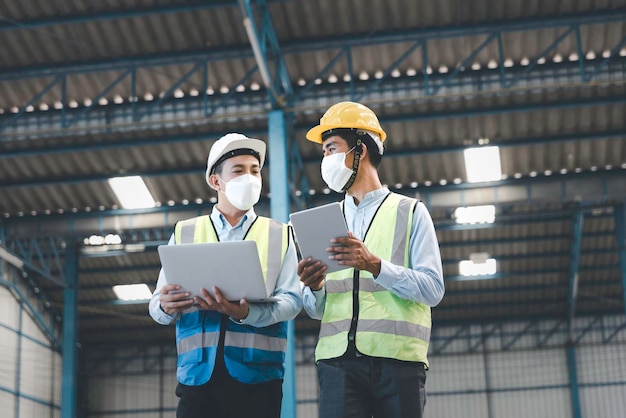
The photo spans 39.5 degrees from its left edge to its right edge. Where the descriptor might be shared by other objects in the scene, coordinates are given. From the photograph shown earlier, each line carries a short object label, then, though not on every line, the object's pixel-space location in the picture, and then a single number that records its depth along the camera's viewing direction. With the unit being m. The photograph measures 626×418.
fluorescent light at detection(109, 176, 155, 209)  24.51
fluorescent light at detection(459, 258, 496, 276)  28.91
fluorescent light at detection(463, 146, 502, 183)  23.36
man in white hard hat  4.83
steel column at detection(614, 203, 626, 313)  24.69
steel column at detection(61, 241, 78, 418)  25.75
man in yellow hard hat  4.47
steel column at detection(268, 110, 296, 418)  17.17
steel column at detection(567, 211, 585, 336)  26.48
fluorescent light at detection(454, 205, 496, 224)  24.92
